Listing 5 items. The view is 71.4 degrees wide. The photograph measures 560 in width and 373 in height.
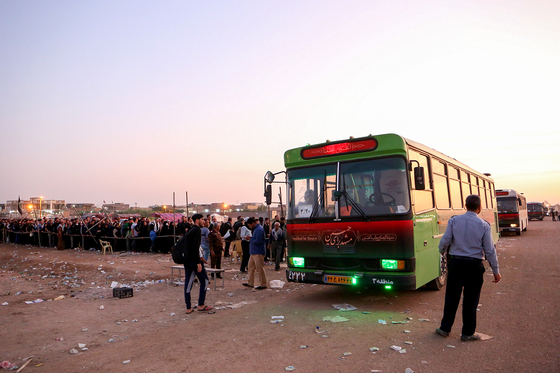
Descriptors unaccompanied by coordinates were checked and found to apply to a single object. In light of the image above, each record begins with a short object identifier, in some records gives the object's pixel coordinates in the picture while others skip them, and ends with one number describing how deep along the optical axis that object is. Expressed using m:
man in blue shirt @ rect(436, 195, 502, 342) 5.15
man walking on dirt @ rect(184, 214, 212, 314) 7.46
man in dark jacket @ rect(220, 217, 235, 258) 16.73
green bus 6.79
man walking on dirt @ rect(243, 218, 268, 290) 9.91
